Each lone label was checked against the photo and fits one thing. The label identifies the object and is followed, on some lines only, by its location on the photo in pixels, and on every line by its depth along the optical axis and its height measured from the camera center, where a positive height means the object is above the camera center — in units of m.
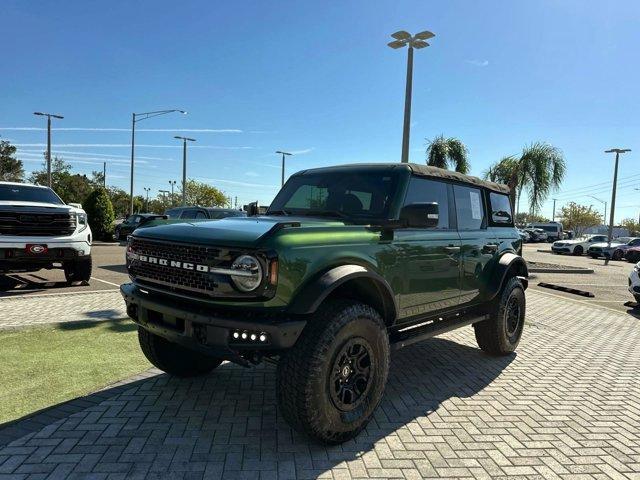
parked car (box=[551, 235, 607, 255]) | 32.03 -1.23
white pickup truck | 7.92 -0.59
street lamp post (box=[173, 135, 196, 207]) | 36.44 +3.82
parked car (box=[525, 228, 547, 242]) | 49.84 -0.84
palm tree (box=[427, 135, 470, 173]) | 20.70 +3.10
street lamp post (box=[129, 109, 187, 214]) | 31.37 +4.72
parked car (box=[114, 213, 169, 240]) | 24.78 -1.19
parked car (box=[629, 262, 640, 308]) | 9.76 -1.11
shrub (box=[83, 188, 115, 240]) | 25.62 -0.65
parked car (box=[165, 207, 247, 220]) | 13.93 -0.10
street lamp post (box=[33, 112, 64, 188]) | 28.94 +3.96
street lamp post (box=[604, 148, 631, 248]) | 27.38 +2.44
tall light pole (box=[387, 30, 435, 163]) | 11.52 +4.27
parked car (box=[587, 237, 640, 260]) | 28.86 -1.16
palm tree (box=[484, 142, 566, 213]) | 21.80 +2.57
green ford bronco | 2.89 -0.51
